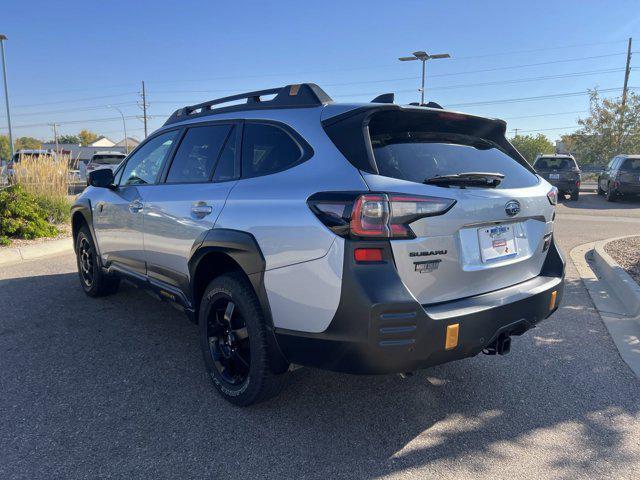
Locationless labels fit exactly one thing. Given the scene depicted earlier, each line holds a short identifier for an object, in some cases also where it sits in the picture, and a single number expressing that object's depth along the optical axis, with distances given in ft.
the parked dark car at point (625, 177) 55.36
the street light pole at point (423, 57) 77.85
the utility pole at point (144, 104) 205.63
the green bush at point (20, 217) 27.50
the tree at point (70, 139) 448.65
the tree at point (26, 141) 384.68
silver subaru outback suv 7.68
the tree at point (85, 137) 440.86
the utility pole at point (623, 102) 93.81
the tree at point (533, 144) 218.46
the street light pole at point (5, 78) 85.79
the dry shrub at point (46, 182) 32.19
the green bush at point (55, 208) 32.09
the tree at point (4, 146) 414.45
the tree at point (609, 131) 93.81
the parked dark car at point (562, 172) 57.93
